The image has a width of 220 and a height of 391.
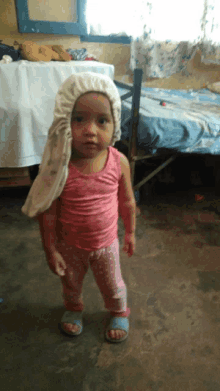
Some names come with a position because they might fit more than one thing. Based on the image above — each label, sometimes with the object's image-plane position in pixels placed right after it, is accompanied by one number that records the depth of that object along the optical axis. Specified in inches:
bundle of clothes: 67.9
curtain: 94.0
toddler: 25.9
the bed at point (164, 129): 65.5
